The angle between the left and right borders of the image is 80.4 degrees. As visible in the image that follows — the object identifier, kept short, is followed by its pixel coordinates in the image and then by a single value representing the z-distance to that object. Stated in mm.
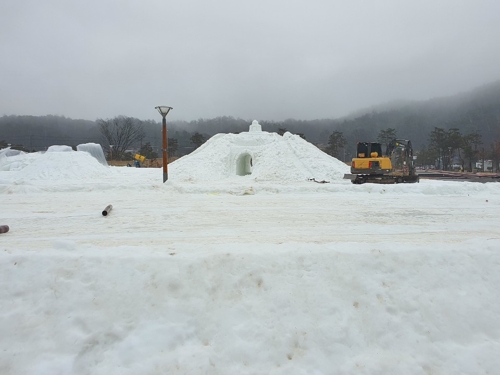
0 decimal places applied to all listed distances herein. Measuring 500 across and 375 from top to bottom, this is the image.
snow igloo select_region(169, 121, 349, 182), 21188
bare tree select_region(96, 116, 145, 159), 52338
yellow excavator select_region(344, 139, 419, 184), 16016
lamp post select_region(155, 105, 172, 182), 12883
